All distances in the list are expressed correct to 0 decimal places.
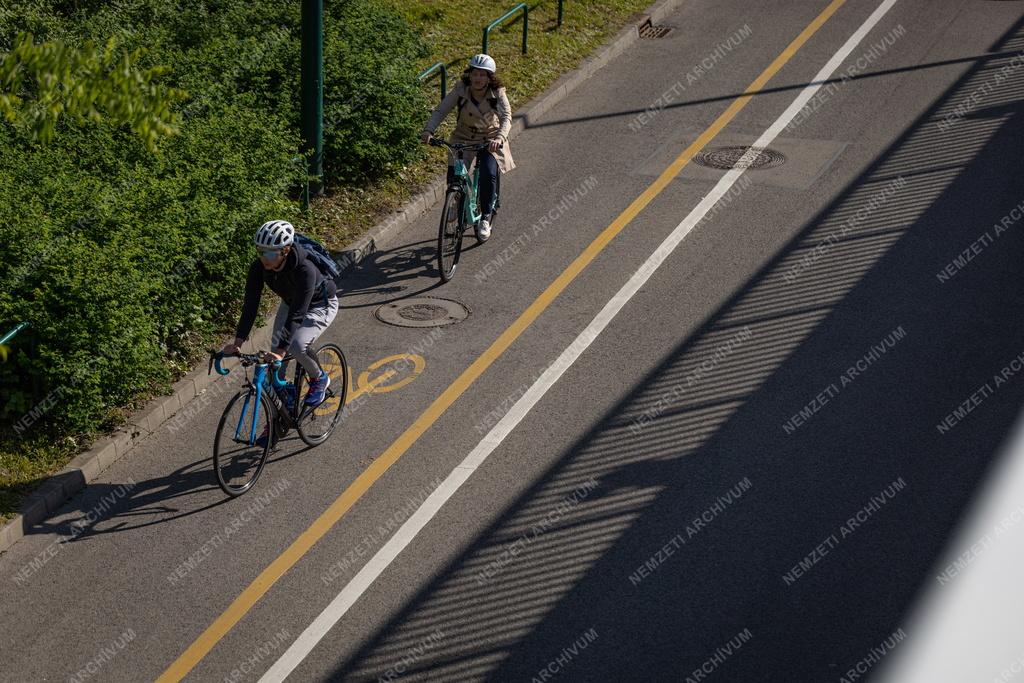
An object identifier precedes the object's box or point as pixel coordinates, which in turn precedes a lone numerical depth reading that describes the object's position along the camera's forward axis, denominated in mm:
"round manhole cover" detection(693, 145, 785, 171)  14562
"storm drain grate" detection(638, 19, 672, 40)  20047
